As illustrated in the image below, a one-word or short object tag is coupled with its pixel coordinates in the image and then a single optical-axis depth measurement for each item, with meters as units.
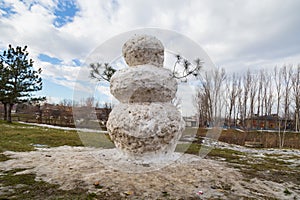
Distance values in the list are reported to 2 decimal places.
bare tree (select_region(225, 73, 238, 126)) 38.70
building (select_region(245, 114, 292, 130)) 40.76
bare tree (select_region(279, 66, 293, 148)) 30.76
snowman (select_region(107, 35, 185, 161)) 6.37
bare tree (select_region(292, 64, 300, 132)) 31.00
